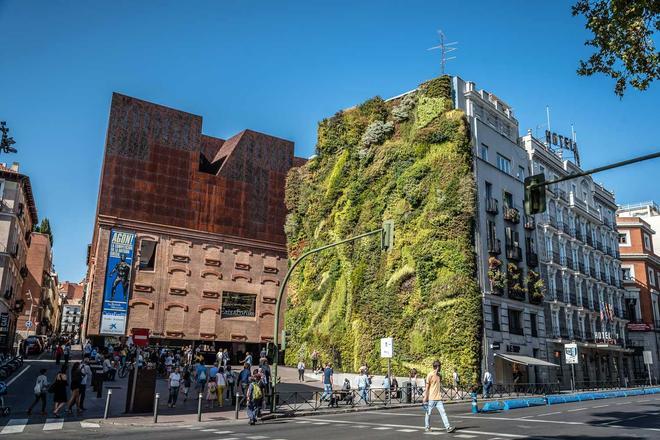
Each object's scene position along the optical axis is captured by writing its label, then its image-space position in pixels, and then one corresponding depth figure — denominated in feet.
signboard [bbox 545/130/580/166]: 170.30
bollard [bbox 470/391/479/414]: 68.75
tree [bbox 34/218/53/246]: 315.90
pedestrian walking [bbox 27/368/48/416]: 60.51
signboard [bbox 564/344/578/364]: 107.34
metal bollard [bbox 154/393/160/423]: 58.40
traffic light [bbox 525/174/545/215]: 39.58
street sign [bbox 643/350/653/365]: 134.70
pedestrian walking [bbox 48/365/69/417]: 60.08
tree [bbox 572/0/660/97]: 44.19
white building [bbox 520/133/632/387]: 144.56
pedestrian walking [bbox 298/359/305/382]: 118.42
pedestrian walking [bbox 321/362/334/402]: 80.06
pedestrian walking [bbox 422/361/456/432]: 48.24
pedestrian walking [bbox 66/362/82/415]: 62.80
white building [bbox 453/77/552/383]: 118.11
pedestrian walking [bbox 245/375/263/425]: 58.70
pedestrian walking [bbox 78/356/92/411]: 64.75
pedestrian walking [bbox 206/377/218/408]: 73.63
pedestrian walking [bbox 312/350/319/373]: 134.21
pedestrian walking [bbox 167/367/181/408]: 72.64
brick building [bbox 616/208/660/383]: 187.80
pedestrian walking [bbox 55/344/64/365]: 120.37
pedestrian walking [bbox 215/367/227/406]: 75.97
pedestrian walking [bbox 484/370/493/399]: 101.76
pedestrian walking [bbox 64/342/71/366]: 110.26
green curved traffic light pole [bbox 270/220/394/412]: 59.56
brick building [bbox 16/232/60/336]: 274.13
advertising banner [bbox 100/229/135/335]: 148.97
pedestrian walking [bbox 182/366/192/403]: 79.29
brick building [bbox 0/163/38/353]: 168.76
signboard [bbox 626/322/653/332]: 186.95
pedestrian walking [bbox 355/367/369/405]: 82.89
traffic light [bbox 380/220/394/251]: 59.52
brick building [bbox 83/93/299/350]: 157.17
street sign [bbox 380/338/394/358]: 85.45
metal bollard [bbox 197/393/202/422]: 61.72
